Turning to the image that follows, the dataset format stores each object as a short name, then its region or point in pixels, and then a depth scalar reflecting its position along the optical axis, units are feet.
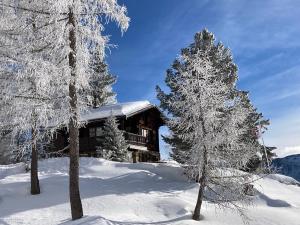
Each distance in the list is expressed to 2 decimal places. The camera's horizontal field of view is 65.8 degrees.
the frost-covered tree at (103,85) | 97.01
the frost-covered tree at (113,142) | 63.22
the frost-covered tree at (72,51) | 28.12
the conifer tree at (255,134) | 54.39
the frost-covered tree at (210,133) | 37.72
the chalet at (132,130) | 71.63
